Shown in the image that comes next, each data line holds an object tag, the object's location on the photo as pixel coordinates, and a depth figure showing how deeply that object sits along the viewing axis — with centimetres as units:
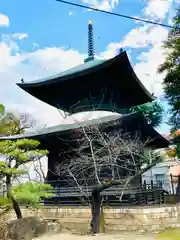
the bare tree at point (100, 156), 1155
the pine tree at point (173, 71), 1461
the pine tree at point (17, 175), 920
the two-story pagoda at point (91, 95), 1360
